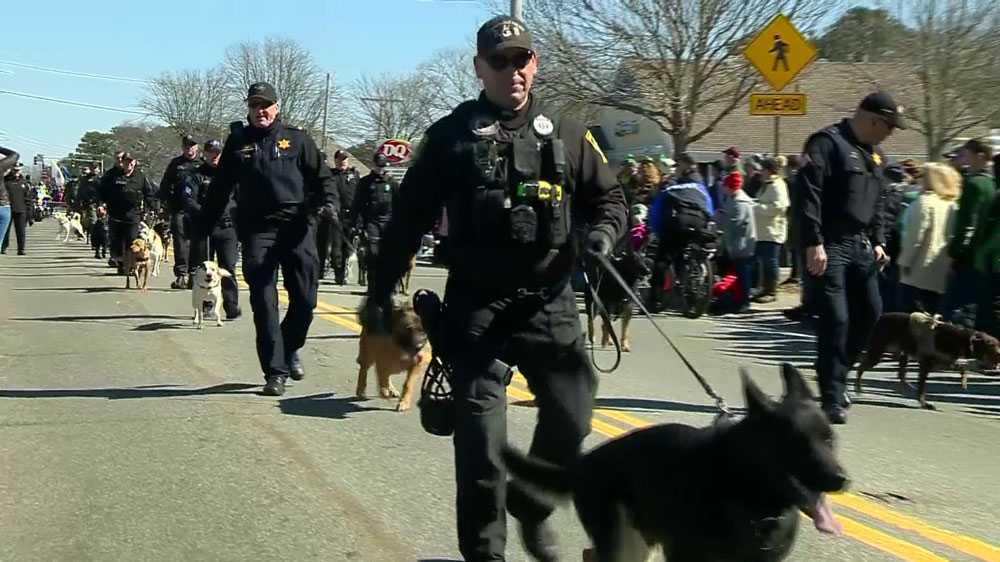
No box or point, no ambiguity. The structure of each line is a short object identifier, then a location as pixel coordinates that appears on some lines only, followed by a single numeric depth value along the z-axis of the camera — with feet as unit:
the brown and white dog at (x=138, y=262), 57.93
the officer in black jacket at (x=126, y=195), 63.00
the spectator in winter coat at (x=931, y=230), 36.76
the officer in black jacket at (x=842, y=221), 25.43
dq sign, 98.33
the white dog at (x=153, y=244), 62.54
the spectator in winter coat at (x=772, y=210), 52.06
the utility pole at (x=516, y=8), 78.12
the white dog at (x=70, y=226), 116.98
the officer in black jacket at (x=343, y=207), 64.21
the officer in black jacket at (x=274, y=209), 28.86
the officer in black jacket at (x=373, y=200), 58.29
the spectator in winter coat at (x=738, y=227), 50.39
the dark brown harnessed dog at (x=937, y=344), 30.86
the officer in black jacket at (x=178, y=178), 54.24
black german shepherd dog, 11.11
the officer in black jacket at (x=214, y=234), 45.16
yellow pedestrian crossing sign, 47.85
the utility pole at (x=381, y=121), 237.76
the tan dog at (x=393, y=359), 26.55
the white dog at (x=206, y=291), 43.27
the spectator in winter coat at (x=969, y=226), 33.47
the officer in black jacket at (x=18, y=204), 81.56
